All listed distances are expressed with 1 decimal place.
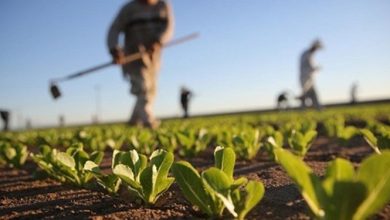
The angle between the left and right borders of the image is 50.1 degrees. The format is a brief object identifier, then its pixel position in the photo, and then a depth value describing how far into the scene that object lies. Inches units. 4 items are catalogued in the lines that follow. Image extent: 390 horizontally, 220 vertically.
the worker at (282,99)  644.1
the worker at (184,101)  608.1
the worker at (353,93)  880.7
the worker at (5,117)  609.9
